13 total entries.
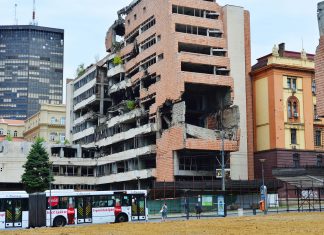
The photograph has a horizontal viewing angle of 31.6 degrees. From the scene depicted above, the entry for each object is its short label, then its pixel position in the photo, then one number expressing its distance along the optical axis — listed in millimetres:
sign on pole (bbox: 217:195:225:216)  53712
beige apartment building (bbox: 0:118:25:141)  167000
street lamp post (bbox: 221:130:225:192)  65625
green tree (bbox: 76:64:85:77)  122212
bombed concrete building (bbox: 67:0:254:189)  81750
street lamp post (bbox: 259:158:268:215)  57500
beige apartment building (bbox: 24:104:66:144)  141625
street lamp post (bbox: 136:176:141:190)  89331
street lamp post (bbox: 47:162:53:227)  47594
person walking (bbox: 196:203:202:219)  53816
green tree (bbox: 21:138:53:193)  89688
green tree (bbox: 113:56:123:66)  100812
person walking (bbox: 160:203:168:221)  52506
